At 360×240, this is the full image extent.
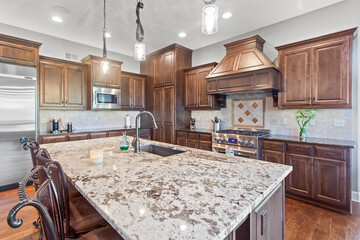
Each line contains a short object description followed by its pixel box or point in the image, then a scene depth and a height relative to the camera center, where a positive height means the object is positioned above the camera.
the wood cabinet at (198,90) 4.08 +0.70
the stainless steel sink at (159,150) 2.05 -0.38
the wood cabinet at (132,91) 4.85 +0.78
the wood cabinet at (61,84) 3.62 +0.75
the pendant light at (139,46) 1.95 +0.82
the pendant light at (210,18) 1.44 +0.83
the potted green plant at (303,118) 2.90 +0.01
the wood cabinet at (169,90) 4.45 +0.76
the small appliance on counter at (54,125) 3.79 -0.14
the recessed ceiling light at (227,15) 3.04 +1.81
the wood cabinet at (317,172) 2.30 -0.73
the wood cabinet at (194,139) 3.83 -0.48
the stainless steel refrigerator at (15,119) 2.97 -0.01
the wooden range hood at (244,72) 2.98 +0.86
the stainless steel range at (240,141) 3.05 -0.42
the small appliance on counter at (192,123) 4.68 -0.12
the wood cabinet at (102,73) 4.11 +1.10
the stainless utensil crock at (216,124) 3.93 -0.13
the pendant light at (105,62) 2.39 +0.81
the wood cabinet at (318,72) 2.48 +0.71
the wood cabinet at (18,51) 3.00 +1.20
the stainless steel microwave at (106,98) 4.17 +0.50
